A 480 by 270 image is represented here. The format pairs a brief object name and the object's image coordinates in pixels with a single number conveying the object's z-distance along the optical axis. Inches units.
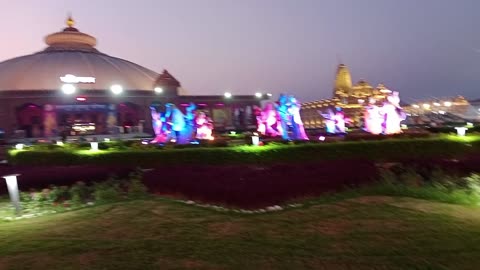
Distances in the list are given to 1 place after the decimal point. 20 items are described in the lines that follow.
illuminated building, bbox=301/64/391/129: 2260.1
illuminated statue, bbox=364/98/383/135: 943.7
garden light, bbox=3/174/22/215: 366.3
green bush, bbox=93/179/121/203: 386.0
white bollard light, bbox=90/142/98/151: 803.4
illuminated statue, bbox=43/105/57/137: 1781.5
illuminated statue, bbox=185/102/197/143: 861.2
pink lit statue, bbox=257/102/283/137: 976.3
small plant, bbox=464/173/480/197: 328.2
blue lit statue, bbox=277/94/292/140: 919.0
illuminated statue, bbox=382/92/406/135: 929.5
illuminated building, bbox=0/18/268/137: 1681.8
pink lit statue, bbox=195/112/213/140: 922.7
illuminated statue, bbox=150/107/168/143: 936.9
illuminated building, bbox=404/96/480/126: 2121.9
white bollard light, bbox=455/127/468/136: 808.9
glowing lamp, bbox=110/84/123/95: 1748.3
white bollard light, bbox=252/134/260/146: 751.8
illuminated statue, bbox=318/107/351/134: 1136.8
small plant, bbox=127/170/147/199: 393.1
